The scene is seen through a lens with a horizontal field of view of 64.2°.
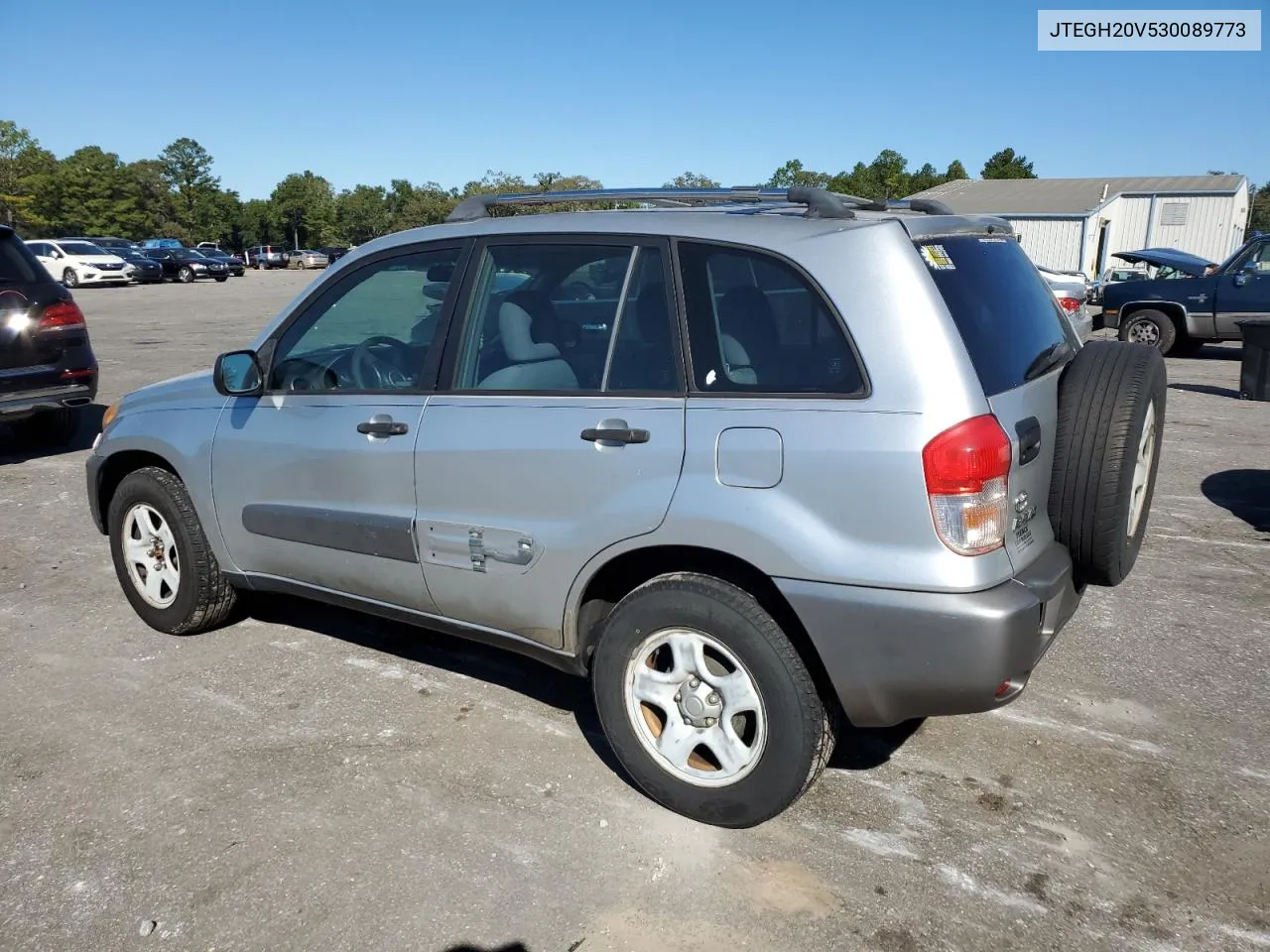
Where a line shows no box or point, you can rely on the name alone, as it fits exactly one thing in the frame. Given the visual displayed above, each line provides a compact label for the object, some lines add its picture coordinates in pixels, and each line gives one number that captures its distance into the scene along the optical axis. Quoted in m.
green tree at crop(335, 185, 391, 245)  95.88
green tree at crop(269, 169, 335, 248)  94.12
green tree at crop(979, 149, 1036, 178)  74.31
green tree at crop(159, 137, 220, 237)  91.94
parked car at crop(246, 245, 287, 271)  64.88
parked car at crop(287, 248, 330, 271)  64.69
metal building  38.28
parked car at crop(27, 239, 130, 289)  33.91
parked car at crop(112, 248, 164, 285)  38.22
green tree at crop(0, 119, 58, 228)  71.88
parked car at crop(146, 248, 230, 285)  41.40
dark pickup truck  13.68
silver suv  2.68
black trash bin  7.50
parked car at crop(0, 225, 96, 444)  7.62
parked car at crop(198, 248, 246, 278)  45.81
